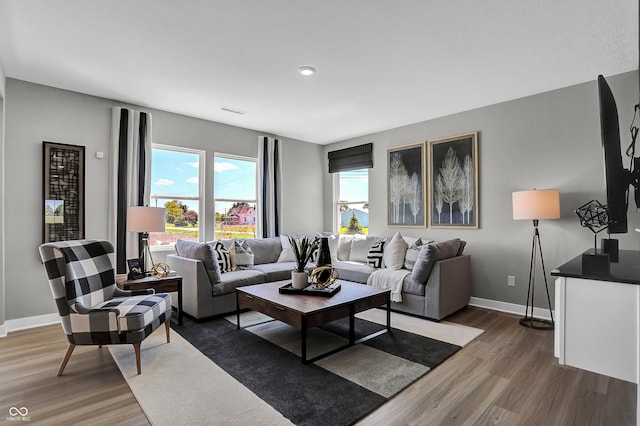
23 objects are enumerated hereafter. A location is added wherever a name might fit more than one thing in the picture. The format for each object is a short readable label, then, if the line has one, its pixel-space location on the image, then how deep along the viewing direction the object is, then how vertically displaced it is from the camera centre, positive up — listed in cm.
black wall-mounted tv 139 +24
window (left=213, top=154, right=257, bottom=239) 512 +33
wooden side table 323 -68
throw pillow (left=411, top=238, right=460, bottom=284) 361 -47
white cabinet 117 -41
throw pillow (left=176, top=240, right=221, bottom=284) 367 -46
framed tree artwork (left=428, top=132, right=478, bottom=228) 436 +48
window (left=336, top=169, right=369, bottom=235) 585 +28
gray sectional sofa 361 -70
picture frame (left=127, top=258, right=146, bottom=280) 342 -56
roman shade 566 +106
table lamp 357 -2
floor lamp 336 +7
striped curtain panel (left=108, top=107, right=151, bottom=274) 401 +53
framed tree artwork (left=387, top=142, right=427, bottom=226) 490 +48
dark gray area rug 202 -116
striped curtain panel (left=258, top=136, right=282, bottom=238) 553 +40
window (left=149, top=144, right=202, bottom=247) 450 +38
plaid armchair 239 -70
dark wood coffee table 262 -76
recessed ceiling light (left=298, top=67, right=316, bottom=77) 316 +143
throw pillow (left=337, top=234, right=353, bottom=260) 520 -49
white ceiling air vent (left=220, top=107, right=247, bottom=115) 437 +145
